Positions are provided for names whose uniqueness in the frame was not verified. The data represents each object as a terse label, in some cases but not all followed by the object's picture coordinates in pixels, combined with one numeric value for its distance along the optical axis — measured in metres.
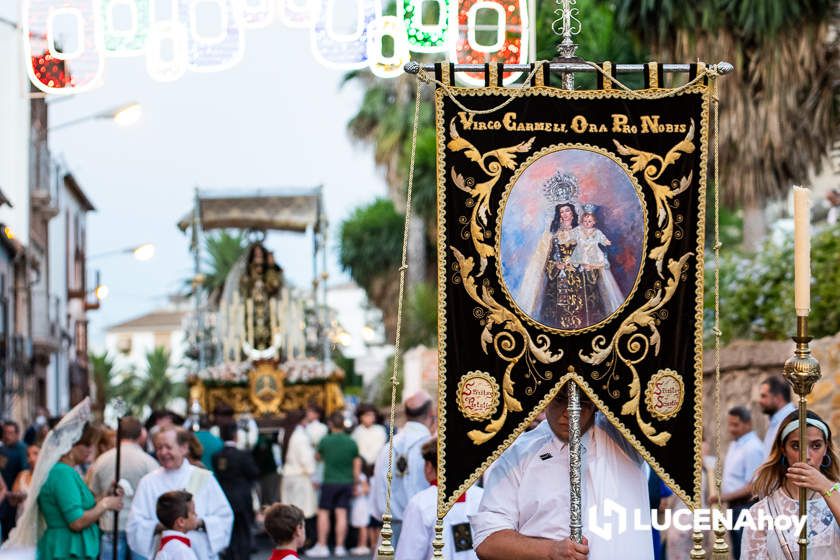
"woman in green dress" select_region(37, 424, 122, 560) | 10.30
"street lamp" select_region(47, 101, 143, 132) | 22.36
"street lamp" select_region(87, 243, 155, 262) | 34.44
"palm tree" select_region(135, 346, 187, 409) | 90.69
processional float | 25.33
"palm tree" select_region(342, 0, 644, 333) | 38.94
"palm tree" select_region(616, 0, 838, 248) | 20.30
